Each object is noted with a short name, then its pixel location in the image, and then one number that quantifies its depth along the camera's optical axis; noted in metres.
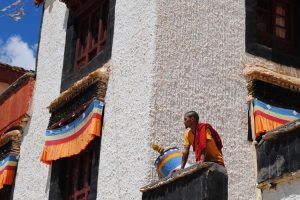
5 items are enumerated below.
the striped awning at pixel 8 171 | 24.66
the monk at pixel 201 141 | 14.60
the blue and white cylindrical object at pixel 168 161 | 15.92
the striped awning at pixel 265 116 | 18.93
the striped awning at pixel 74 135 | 19.80
